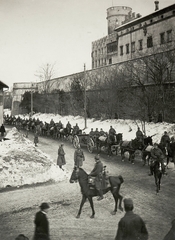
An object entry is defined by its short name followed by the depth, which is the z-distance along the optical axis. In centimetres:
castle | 3209
